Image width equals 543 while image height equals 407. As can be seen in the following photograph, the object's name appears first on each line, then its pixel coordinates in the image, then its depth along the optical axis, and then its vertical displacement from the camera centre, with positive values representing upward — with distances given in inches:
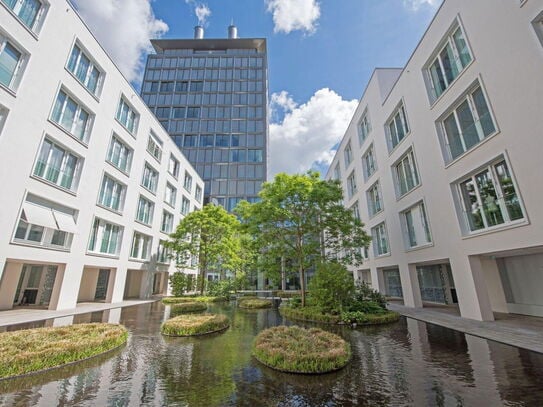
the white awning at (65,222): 606.0 +149.5
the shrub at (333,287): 499.5 -9.8
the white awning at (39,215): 530.6 +147.0
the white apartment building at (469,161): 359.9 +211.9
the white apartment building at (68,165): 509.7 +299.1
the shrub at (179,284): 980.6 +3.1
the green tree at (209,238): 960.9 +170.4
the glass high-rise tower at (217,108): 2071.9 +1474.4
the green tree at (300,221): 619.8 +148.2
